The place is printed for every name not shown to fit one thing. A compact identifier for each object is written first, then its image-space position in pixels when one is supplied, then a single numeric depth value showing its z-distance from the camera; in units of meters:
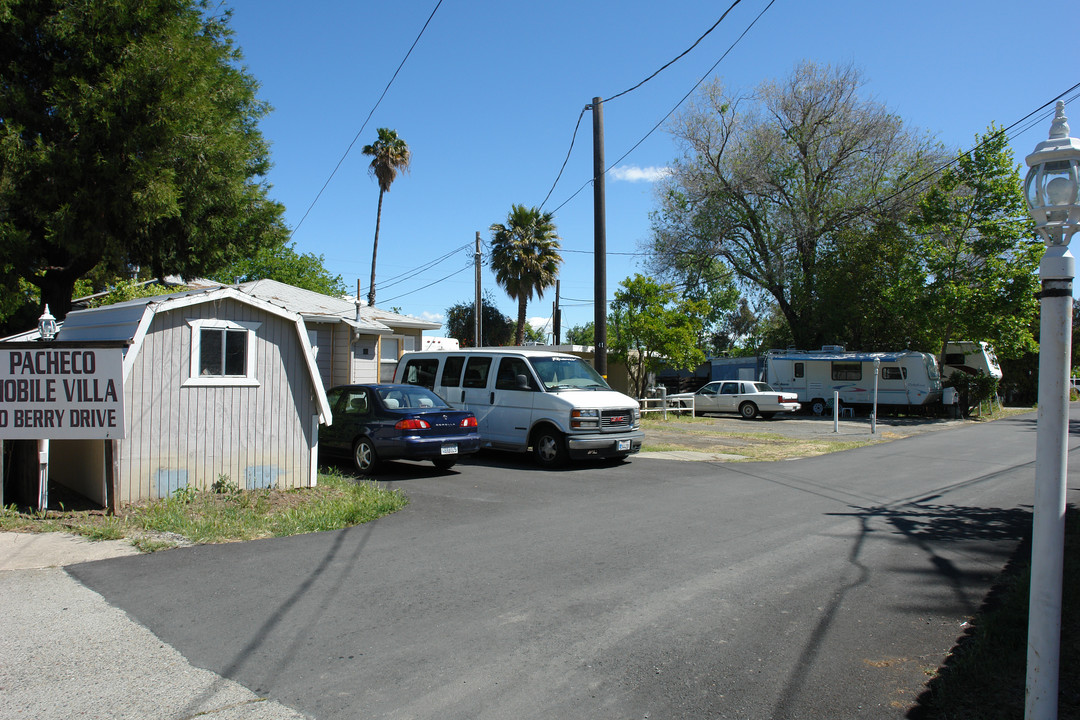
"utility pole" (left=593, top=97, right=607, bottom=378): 17.88
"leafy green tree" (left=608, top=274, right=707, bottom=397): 25.89
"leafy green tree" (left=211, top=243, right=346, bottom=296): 36.22
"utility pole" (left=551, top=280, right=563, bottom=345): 44.08
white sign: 8.03
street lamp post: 3.24
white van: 12.95
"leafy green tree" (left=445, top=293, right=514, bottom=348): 50.09
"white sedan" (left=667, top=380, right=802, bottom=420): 28.05
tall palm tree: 37.06
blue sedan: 11.52
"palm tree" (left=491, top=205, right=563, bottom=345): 36.53
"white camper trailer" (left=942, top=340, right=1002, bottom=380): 30.52
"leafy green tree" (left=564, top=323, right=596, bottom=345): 89.06
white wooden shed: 8.58
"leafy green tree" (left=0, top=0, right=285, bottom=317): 13.25
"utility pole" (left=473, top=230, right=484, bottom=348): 27.67
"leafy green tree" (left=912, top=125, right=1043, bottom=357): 27.61
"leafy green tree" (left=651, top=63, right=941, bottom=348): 33.38
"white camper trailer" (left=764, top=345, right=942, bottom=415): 29.02
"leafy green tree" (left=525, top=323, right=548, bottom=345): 62.06
